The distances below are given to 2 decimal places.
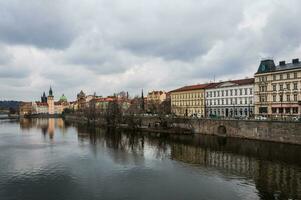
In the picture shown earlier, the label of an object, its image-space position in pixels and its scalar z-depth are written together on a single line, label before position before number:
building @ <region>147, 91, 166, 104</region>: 178.01
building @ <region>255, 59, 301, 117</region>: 69.94
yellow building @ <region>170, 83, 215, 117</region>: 105.39
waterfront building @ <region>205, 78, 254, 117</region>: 85.50
